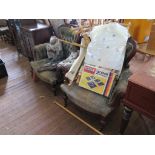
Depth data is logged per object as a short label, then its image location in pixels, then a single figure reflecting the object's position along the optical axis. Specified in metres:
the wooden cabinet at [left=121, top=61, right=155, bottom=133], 1.14
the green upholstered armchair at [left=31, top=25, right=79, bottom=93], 2.18
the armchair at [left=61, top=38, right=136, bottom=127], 1.55
